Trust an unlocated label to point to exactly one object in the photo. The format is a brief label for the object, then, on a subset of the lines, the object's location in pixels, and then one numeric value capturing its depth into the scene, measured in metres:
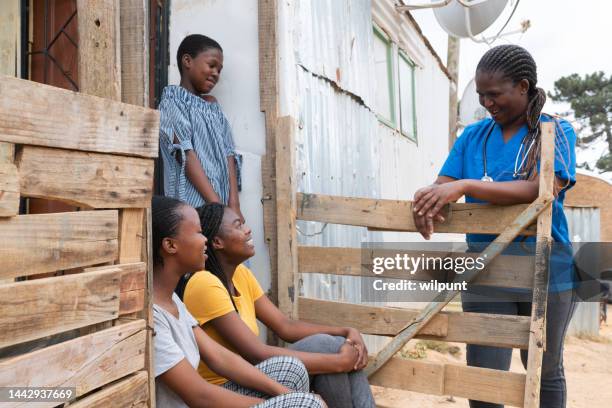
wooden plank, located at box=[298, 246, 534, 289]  2.59
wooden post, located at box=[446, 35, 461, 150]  10.39
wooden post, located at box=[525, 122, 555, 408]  2.45
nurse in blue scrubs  2.46
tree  26.22
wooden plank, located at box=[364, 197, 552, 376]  2.47
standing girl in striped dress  2.99
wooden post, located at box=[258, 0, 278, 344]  3.23
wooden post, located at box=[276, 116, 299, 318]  3.10
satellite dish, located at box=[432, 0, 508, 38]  5.88
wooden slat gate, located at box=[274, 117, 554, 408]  2.48
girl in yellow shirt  2.42
